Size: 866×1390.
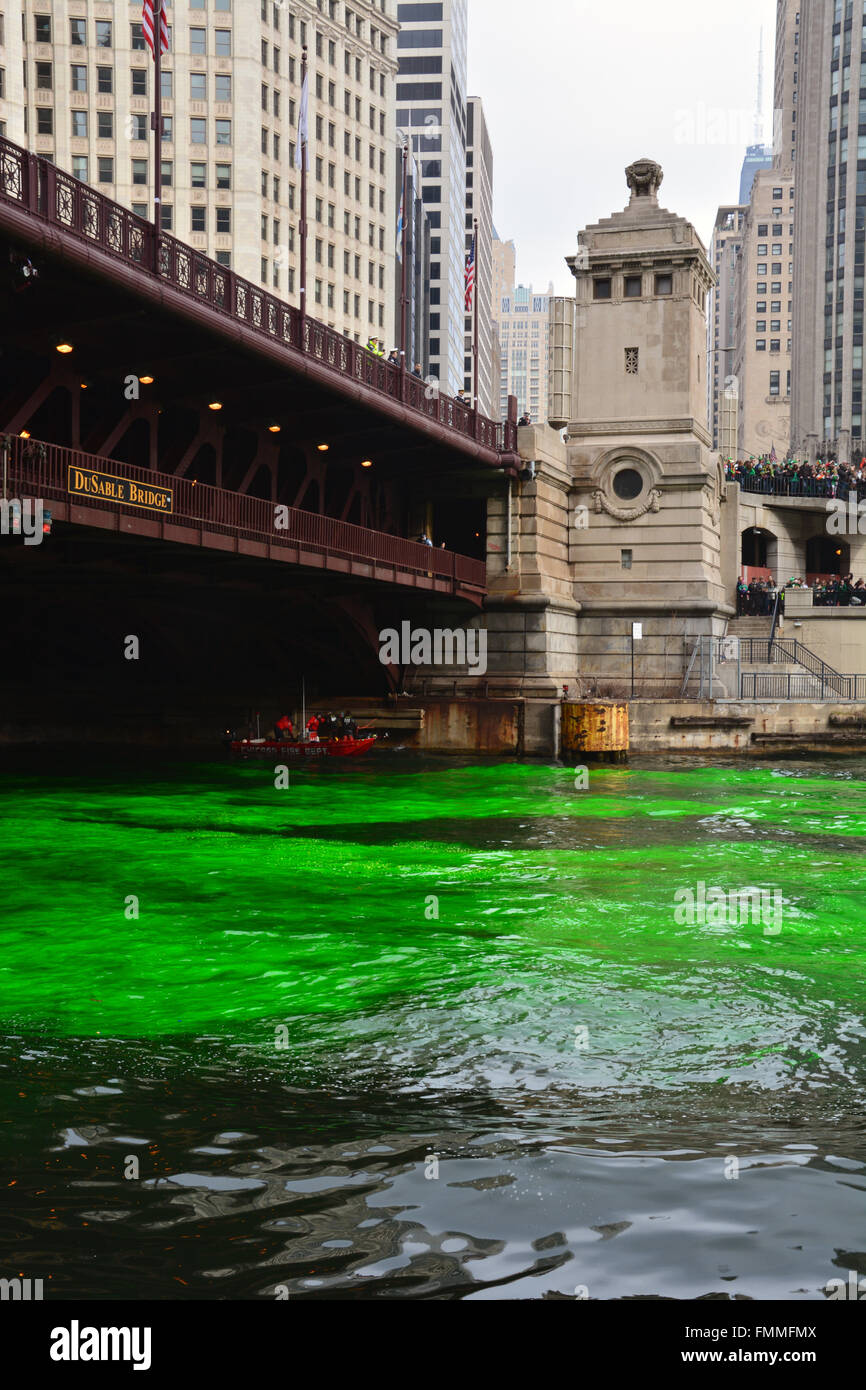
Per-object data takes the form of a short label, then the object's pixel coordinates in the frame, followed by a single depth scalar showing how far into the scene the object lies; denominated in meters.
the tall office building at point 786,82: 165.50
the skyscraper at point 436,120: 148.38
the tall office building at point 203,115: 84.25
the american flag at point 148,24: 24.47
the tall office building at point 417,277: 129.00
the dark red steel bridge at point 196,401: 21.25
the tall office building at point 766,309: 169.62
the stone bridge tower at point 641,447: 46.09
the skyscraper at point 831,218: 130.50
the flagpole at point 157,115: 24.48
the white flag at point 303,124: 32.06
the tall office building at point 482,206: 174.25
